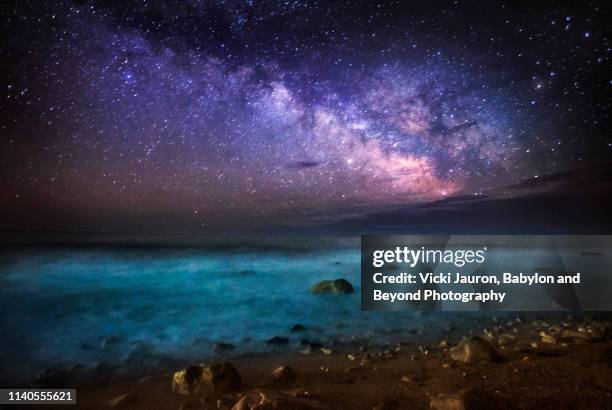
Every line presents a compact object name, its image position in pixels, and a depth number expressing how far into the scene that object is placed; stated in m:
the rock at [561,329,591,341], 5.30
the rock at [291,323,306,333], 7.10
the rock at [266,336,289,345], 6.35
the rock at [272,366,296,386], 4.38
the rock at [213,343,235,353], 6.14
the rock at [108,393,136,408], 4.16
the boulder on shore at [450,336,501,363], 4.48
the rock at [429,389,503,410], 3.21
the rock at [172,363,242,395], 4.10
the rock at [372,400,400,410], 3.55
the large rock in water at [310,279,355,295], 10.33
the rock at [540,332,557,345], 5.22
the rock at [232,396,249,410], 3.48
